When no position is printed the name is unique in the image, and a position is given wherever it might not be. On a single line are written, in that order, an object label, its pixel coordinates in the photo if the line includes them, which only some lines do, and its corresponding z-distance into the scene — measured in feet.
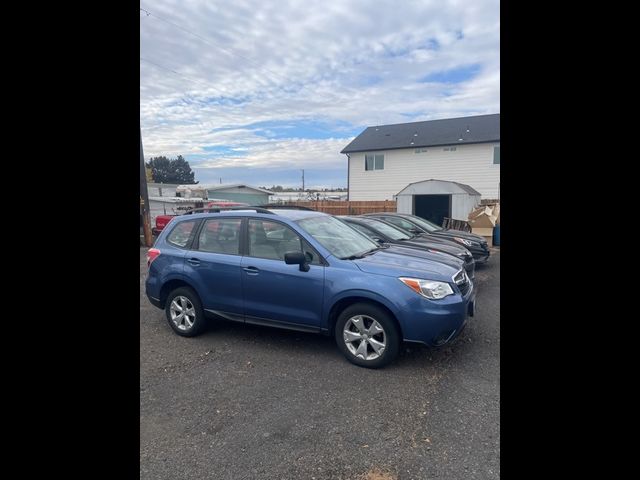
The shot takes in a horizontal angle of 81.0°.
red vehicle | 51.19
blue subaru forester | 12.89
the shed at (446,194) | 55.98
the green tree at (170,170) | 205.43
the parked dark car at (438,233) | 32.07
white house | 76.74
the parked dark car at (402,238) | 23.95
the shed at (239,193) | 134.23
